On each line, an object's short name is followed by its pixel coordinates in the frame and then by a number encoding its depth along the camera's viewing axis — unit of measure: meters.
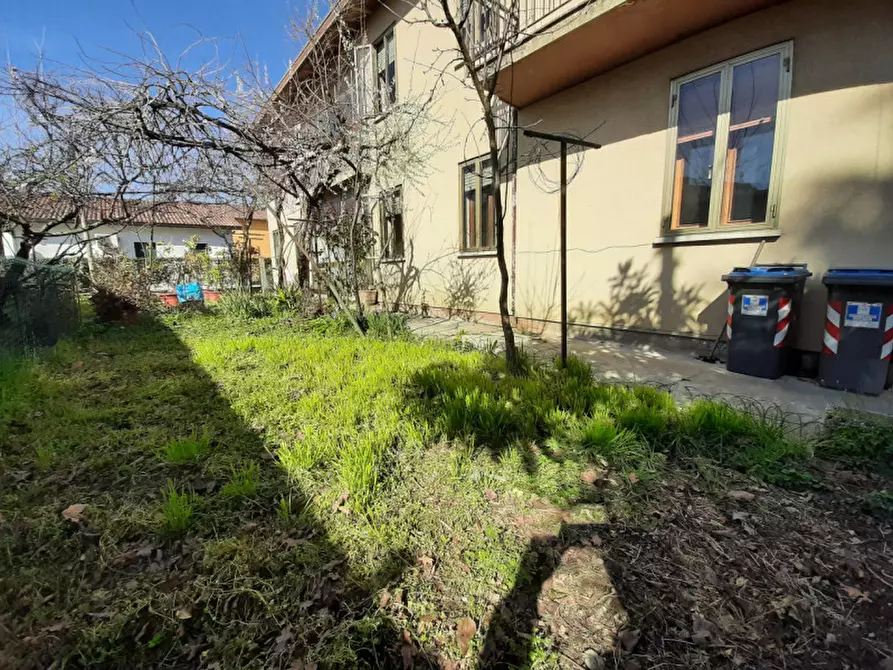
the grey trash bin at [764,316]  3.84
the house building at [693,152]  3.74
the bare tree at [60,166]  4.99
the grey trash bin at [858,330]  3.37
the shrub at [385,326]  6.16
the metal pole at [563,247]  3.56
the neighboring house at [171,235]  21.75
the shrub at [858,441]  2.44
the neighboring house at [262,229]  28.82
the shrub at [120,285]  7.86
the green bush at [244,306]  8.46
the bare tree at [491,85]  3.02
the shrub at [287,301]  8.65
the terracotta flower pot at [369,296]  10.28
